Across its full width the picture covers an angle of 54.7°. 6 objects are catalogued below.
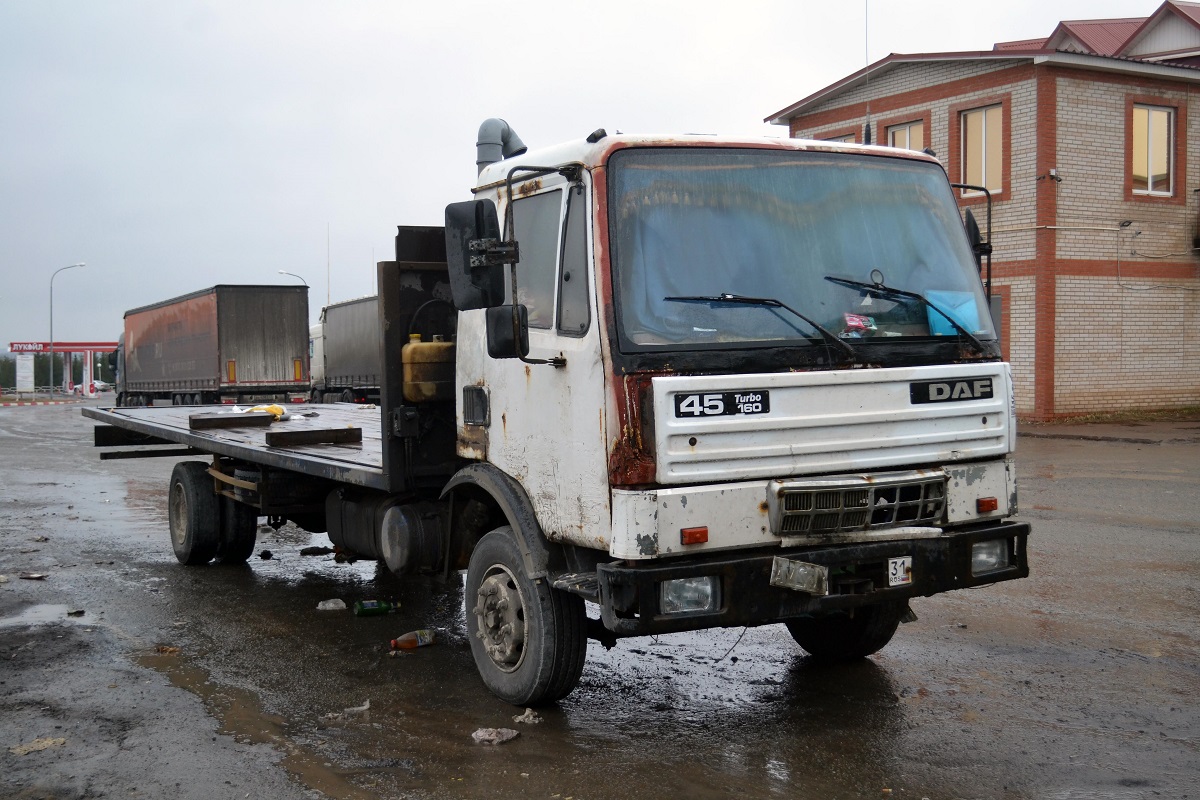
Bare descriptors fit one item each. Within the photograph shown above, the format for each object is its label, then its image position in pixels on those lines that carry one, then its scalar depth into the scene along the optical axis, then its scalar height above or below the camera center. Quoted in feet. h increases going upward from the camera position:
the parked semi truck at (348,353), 120.26 +2.74
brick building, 77.66 +11.64
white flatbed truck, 14.43 -0.26
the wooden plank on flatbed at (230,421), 31.30 -1.17
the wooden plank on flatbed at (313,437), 25.88 -1.34
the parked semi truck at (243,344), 103.60 +3.16
